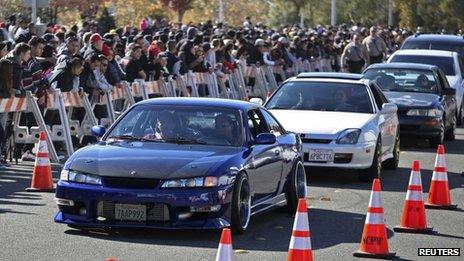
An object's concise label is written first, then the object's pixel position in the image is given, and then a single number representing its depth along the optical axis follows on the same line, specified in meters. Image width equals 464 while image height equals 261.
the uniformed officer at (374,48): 39.25
